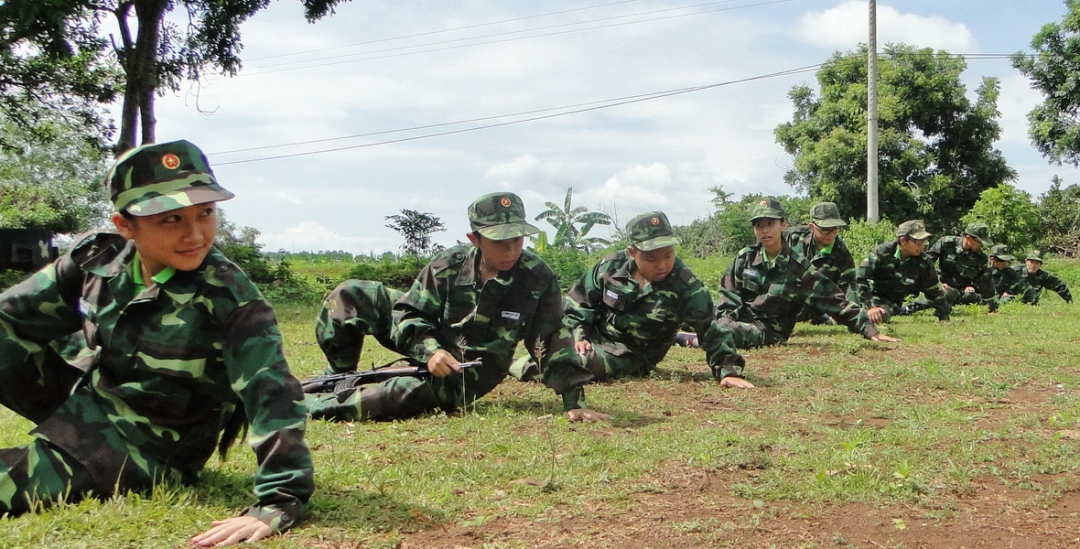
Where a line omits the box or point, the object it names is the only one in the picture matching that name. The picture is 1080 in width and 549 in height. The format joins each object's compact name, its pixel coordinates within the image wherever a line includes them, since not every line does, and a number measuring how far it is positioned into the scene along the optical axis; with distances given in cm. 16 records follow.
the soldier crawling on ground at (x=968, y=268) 1581
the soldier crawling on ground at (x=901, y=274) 1334
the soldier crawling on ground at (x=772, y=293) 988
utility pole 2250
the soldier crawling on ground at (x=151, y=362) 336
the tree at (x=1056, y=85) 2692
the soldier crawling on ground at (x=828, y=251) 1146
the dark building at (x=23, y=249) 1512
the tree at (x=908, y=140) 2981
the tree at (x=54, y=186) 3334
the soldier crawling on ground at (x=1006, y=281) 1773
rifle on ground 594
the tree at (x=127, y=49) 1619
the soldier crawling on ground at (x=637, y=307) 743
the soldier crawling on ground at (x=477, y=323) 579
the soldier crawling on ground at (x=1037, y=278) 1705
